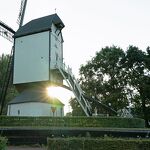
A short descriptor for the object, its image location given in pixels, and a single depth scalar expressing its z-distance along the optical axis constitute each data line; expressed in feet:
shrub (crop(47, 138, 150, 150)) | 55.93
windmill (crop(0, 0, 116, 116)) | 105.40
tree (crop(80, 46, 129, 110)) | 153.38
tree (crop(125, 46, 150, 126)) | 153.17
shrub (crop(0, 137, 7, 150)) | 41.42
